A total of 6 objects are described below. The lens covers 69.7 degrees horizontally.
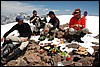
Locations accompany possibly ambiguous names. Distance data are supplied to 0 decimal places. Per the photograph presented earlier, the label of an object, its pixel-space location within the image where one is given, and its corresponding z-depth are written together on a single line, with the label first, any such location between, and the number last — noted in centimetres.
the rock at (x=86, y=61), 277
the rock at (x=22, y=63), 279
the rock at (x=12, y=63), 281
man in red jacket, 368
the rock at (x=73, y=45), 337
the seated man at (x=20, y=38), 297
